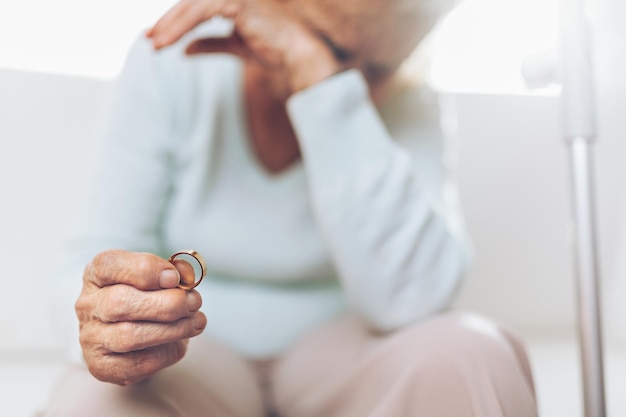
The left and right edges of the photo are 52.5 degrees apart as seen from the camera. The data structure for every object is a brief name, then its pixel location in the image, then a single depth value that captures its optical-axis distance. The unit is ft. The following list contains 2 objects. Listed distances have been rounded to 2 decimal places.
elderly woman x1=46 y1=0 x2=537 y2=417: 1.61
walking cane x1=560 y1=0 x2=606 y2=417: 1.70
